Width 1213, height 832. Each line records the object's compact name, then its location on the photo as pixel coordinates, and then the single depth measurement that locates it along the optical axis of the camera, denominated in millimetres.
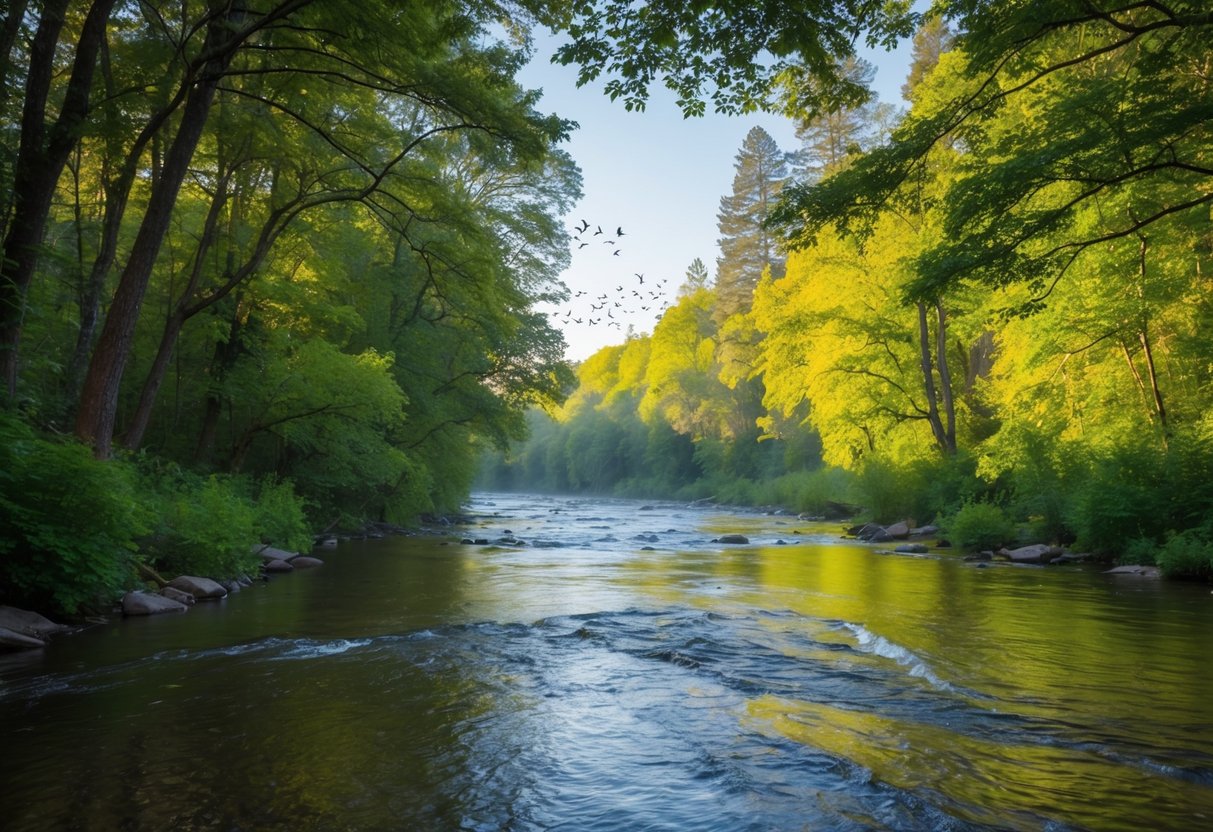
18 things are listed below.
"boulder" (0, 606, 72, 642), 7602
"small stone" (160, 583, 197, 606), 10117
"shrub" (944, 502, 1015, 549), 17828
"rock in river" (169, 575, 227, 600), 10625
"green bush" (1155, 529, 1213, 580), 12164
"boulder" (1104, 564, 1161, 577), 13070
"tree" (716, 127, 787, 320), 49875
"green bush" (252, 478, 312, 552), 16016
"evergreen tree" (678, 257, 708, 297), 64250
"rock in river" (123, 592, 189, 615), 9314
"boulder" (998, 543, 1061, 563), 15828
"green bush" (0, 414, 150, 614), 7516
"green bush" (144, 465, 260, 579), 11336
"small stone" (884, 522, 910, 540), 22172
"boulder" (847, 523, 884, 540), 22409
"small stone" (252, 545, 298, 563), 14594
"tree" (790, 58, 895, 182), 36750
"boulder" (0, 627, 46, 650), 7148
